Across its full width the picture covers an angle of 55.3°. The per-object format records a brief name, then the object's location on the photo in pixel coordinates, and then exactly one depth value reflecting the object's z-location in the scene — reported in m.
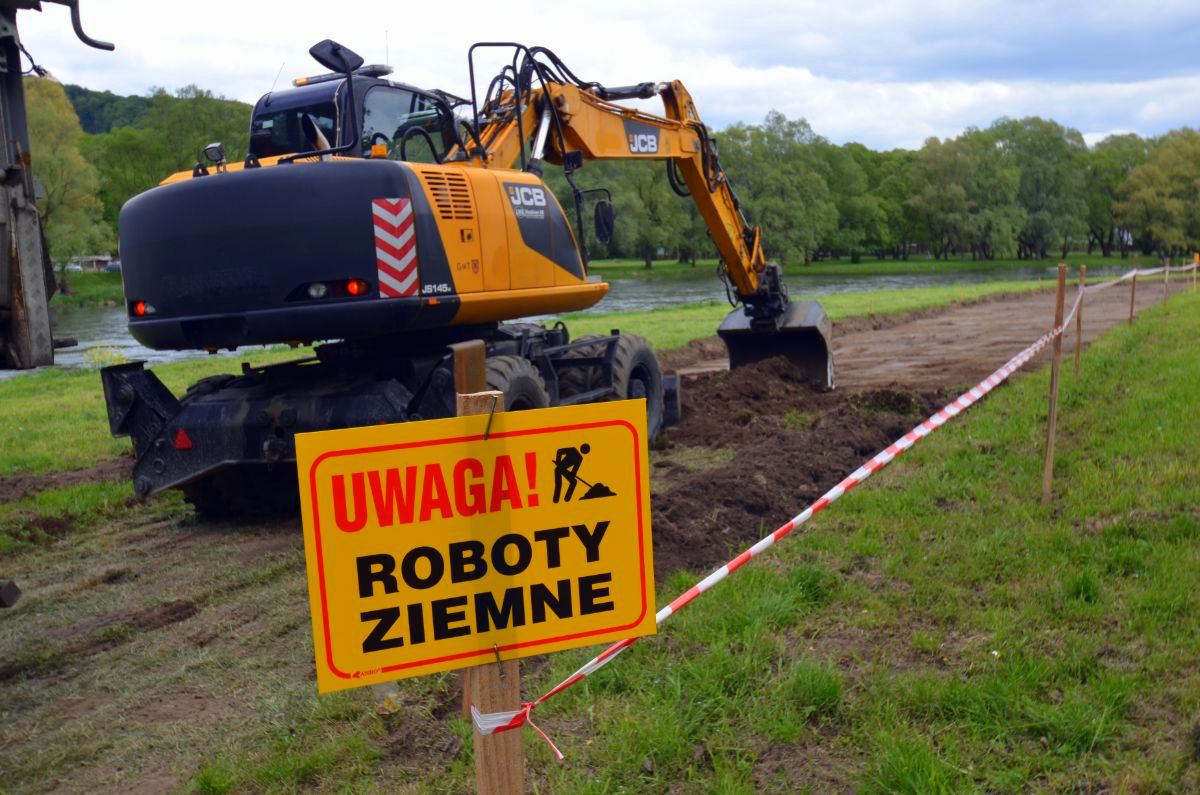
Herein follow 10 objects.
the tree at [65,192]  44.81
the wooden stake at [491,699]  2.75
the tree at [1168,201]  79.12
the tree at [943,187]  81.38
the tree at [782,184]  70.06
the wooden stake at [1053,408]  6.70
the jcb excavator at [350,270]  7.16
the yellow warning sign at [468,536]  2.57
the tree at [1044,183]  84.69
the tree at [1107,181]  91.19
